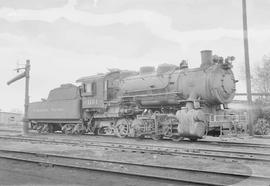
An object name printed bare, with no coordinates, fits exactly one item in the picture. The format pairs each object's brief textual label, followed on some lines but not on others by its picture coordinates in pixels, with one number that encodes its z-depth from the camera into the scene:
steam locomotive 14.65
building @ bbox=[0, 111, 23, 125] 54.89
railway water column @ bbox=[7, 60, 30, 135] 22.25
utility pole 17.33
